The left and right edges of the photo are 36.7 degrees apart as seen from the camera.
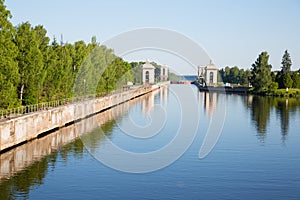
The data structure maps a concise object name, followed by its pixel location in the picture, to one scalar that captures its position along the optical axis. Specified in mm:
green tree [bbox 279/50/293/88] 111562
